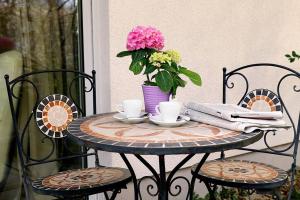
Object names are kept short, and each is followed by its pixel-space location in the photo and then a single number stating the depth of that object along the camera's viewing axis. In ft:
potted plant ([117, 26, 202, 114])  5.17
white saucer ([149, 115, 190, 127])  5.13
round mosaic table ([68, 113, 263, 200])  4.26
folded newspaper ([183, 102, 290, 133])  4.96
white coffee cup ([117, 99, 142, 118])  5.51
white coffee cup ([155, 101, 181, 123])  5.05
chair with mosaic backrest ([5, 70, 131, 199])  5.87
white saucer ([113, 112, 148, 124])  5.43
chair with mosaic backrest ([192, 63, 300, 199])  6.10
